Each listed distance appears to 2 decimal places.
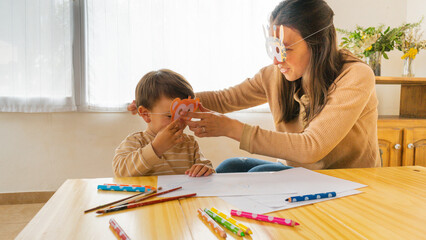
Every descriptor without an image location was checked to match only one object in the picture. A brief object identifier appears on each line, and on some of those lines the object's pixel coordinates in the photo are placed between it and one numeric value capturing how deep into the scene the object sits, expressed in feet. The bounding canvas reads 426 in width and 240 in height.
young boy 3.70
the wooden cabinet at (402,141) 7.40
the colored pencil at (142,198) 2.24
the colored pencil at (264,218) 1.86
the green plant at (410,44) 7.65
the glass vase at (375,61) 7.68
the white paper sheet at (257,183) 2.52
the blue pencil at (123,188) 2.48
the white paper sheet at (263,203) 2.14
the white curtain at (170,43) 7.79
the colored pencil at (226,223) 1.71
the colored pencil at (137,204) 2.04
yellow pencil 1.73
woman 3.37
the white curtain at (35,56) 7.46
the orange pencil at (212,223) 1.70
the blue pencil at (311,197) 2.26
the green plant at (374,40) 7.45
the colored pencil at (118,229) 1.66
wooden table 1.76
